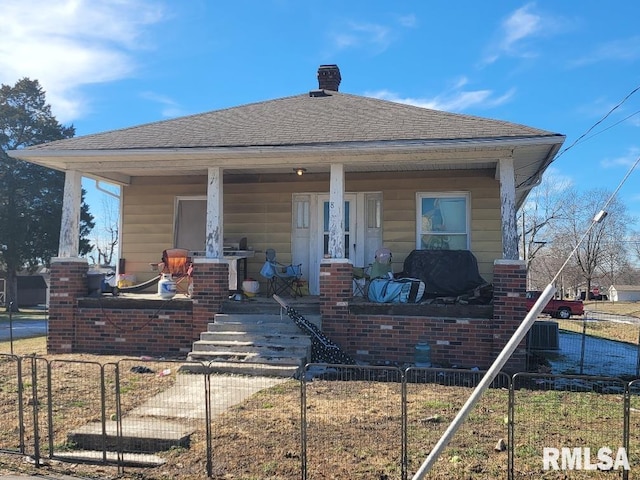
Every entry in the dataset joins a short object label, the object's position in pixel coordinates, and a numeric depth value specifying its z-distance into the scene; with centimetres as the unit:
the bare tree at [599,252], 6762
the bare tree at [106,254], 6049
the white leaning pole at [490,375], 305
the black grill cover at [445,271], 1002
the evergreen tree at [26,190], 3031
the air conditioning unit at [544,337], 1076
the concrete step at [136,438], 507
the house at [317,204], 895
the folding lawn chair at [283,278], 1102
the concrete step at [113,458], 471
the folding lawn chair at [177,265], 1109
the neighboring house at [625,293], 7662
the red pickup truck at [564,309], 2989
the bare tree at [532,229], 5069
